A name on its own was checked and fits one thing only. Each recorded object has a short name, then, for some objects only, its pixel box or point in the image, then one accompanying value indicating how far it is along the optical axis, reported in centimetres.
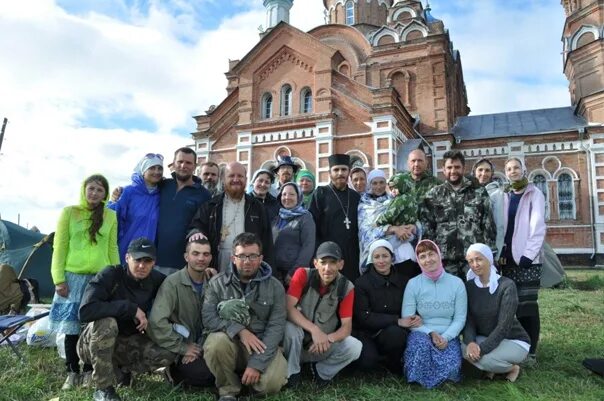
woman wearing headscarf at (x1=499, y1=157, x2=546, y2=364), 437
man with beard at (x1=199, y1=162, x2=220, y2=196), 511
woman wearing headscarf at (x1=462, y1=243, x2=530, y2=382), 378
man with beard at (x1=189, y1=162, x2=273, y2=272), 417
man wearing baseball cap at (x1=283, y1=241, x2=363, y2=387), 365
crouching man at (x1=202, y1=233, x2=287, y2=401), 334
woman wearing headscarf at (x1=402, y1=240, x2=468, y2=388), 368
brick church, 1744
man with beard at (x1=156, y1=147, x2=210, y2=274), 436
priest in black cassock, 469
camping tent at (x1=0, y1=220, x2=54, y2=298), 880
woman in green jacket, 381
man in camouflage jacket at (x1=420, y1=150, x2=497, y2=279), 434
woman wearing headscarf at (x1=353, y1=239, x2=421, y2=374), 385
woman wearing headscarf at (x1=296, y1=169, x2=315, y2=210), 546
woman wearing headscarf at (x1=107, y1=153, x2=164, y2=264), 439
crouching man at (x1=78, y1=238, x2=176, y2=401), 329
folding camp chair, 417
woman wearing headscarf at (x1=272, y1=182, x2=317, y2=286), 437
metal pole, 1934
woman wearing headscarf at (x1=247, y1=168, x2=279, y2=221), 469
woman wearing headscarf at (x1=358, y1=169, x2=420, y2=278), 430
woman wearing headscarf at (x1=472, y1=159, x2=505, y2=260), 454
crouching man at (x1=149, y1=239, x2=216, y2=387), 348
